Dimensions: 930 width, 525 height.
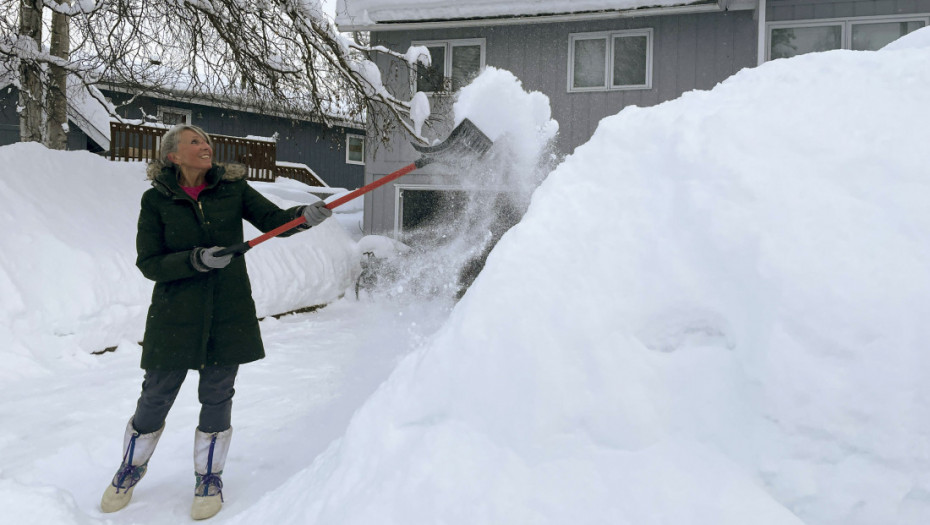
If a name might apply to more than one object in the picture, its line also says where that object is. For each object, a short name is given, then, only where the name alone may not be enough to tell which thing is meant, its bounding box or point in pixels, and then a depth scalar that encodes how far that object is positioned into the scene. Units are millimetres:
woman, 2891
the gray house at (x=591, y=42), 9344
